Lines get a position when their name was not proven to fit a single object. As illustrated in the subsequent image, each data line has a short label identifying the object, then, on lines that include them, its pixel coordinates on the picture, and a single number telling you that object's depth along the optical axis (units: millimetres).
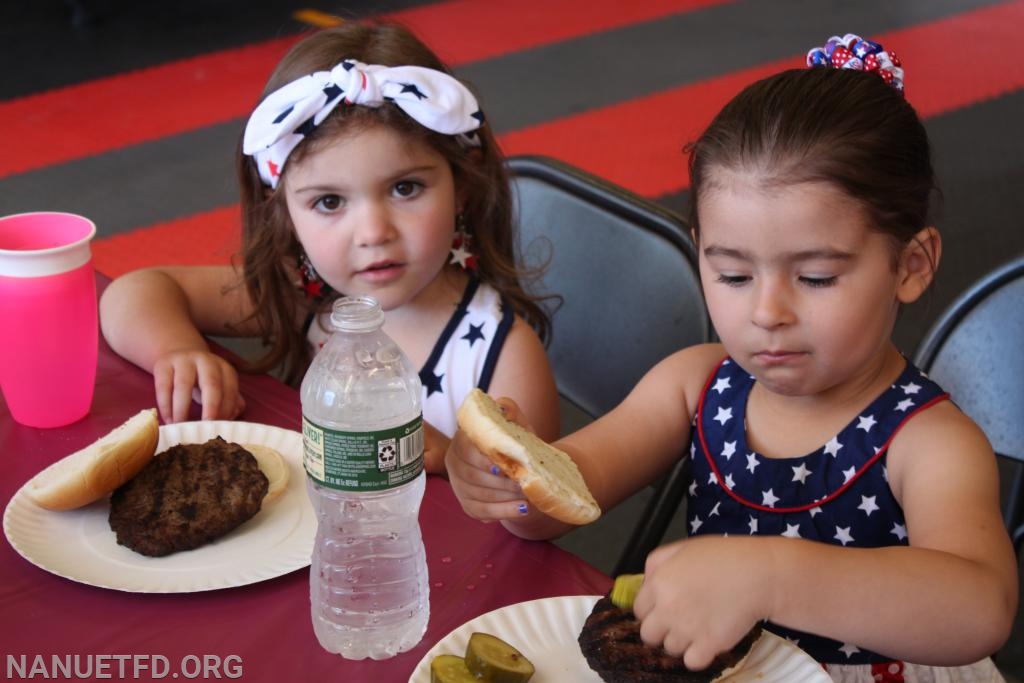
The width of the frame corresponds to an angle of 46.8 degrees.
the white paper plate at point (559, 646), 961
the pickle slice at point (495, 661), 921
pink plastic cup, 1283
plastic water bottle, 947
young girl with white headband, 1442
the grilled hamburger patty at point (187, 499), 1091
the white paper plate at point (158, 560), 1060
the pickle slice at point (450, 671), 910
